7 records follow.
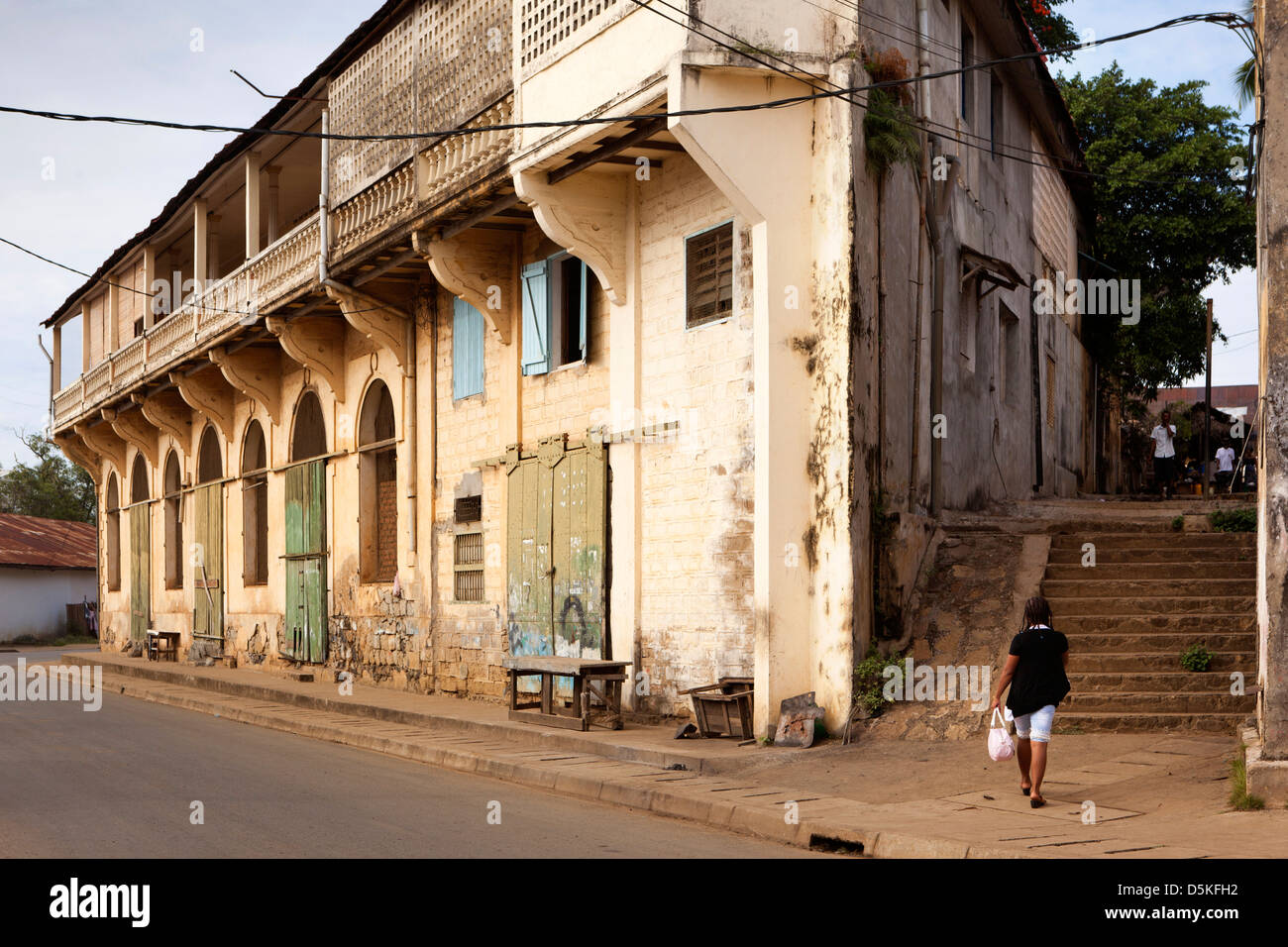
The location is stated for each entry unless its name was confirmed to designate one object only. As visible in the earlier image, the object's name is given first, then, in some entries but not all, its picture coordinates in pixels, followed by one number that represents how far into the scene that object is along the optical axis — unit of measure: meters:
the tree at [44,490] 70.44
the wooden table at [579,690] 13.44
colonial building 12.52
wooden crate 12.38
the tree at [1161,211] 26.95
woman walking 8.95
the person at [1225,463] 26.33
